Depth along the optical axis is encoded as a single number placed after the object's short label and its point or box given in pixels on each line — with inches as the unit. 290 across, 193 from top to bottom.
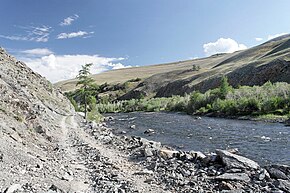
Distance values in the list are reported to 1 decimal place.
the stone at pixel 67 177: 356.3
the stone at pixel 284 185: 364.7
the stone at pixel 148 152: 559.4
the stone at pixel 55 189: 294.6
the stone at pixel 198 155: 510.8
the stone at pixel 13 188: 265.6
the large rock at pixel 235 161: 446.1
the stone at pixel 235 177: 393.9
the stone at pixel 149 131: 1082.1
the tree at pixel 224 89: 2113.0
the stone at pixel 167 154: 537.4
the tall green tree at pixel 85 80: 1650.2
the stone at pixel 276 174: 405.0
